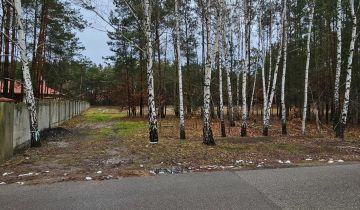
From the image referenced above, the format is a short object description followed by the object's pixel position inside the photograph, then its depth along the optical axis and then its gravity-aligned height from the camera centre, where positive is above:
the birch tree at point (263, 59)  18.19 +2.35
